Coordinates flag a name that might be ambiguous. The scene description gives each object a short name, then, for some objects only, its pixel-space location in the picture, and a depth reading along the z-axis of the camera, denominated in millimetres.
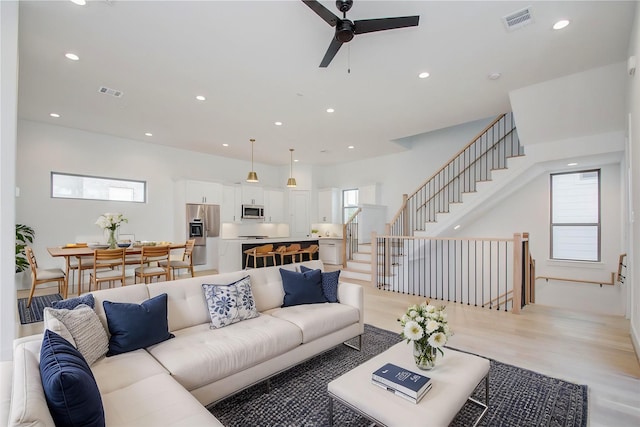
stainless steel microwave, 8641
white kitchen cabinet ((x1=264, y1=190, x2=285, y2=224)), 9219
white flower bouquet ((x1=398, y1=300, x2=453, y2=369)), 1891
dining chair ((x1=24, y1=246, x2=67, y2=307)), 4184
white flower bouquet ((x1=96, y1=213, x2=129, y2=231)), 4488
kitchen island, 6754
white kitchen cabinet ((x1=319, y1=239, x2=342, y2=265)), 8594
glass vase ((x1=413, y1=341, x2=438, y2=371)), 1939
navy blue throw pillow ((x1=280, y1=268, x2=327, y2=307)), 3203
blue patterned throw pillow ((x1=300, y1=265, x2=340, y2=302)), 3334
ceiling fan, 2416
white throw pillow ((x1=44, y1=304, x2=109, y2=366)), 1765
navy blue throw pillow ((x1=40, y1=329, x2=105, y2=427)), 1118
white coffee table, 1540
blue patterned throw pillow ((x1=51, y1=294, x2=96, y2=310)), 2016
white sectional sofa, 1408
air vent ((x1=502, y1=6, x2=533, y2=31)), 2686
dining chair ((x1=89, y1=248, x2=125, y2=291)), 4229
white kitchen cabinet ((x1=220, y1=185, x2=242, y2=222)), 8133
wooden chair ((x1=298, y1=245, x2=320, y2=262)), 7745
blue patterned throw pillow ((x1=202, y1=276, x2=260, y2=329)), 2611
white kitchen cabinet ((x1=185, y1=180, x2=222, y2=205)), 7371
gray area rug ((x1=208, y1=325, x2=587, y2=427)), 2062
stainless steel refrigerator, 7383
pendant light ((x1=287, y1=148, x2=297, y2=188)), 7613
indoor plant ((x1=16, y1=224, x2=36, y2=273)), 5145
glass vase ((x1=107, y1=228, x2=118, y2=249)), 4635
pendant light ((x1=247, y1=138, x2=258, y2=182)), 6742
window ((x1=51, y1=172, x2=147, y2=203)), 5980
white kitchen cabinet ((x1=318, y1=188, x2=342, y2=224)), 9414
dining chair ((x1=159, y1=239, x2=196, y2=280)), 5305
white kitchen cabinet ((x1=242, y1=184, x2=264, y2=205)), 8648
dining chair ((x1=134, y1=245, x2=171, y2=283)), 4707
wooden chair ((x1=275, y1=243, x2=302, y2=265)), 7192
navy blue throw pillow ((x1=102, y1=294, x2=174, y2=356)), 2092
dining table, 4012
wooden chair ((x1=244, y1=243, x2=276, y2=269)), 6746
